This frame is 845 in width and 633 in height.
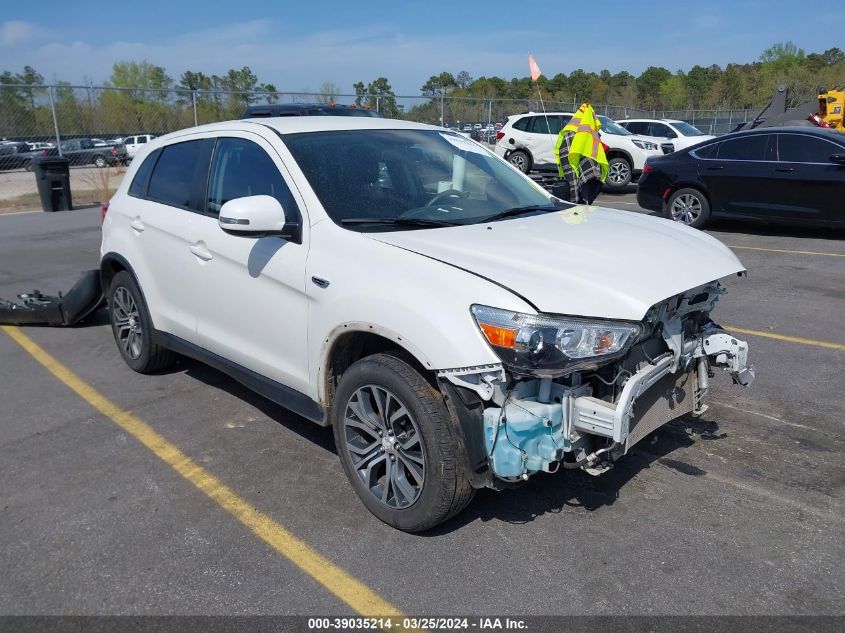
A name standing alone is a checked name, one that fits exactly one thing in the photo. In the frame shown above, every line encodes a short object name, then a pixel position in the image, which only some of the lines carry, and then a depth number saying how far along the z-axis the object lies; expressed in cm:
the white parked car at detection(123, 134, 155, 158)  2478
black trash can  1498
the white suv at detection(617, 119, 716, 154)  1947
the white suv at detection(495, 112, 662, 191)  1766
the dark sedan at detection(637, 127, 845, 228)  1020
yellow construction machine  2148
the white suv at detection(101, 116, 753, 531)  290
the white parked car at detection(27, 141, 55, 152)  2116
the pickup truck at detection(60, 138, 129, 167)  2230
